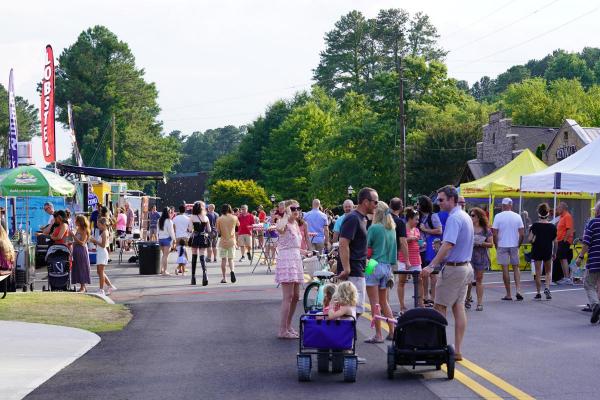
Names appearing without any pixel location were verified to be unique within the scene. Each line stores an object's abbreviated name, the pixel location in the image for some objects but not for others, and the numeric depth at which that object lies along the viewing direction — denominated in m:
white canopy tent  24.23
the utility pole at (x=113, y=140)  85.59
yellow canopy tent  29.55
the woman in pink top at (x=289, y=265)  13.72
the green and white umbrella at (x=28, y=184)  21.81
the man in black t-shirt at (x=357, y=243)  12.35
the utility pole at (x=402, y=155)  55.52
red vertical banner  34.34
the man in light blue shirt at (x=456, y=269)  11.52
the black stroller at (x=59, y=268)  21.22
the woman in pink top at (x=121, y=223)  38.12
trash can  28.00
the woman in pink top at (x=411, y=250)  16.23
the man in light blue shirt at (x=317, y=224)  25.31
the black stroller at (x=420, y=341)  10.31
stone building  62.21
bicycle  12.42
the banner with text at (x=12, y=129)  31.53
